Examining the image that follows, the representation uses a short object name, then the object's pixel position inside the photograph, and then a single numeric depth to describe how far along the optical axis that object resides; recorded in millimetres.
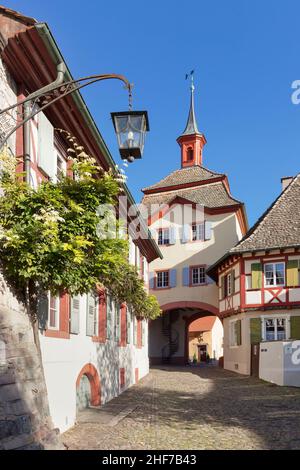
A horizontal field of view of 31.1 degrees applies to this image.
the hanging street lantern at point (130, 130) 6586
